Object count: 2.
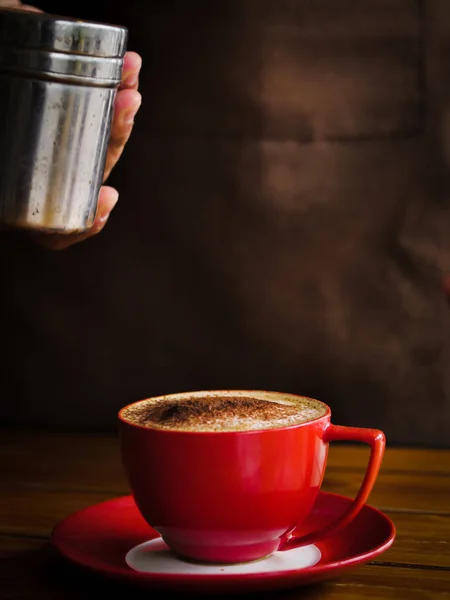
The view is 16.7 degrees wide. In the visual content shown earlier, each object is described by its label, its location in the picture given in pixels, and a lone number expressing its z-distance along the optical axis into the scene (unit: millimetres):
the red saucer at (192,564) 644
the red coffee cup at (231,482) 671
